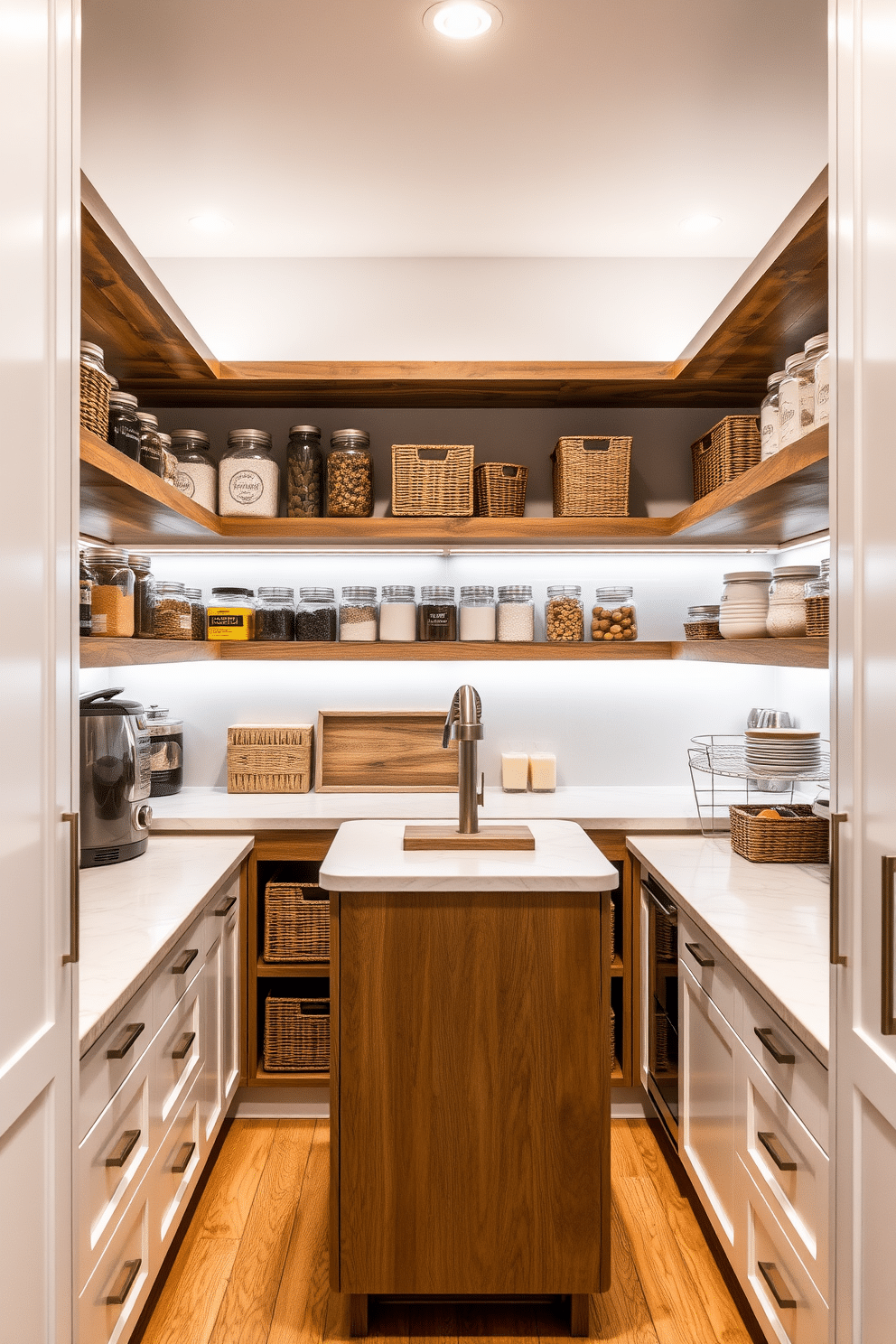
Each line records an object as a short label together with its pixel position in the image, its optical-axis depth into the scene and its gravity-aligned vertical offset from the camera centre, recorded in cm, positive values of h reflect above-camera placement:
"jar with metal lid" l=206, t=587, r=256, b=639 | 313 +19
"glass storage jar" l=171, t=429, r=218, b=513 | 296 +68
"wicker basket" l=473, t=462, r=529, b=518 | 306 +62
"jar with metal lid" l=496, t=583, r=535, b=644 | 312 +19
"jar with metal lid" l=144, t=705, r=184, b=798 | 314 -28
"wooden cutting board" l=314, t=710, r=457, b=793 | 325 -28
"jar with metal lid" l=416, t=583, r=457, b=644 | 311 +18
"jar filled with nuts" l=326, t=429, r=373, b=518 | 307 +66
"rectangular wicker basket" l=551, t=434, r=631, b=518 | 306 +66
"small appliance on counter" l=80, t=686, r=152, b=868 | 232 -27
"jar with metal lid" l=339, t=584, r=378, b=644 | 313 +19
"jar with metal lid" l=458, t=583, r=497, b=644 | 313 +19
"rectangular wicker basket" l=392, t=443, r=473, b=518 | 302 +63
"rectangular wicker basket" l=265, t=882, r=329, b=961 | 273 -75
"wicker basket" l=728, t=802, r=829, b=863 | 246 -45
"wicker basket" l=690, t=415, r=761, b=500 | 270 +67
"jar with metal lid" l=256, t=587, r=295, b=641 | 316 +20
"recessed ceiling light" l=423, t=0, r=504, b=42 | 200 +146
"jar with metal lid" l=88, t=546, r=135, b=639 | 226 +20
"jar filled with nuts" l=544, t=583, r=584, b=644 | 312 +19
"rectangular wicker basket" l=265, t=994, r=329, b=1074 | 272 -109
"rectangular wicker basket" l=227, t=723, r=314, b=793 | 318 -32
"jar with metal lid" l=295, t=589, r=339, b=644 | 316 +20
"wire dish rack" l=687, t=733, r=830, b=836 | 264 -37
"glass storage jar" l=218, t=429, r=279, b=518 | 304 +65
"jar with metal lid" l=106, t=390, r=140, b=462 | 219 +60
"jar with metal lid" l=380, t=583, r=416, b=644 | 312 +18
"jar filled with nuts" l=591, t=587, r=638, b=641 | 314 +19
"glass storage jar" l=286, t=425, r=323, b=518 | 310 +68
